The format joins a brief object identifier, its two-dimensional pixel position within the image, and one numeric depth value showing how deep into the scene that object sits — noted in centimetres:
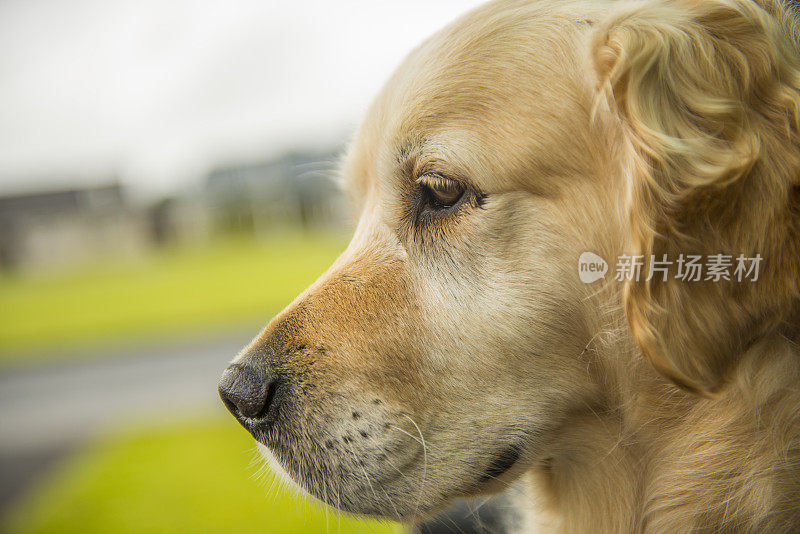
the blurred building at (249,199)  1960
